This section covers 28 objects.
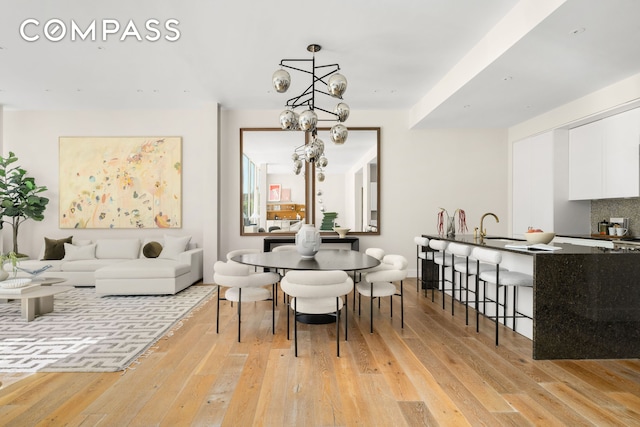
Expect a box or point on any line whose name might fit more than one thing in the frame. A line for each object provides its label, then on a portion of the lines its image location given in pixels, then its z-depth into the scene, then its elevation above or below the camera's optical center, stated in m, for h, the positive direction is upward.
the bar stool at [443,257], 4.34 -0.61
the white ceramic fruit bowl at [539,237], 3.38 -0.25
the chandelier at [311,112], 3.25 +0.95
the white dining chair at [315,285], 2.89 -0.61
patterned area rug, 2.84 -1.21
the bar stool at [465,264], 3.76 -0.61
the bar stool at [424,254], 4.88 -0.62
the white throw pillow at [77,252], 5.84 -0.70
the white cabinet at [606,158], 4.41 +0.70
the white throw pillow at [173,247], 5.95 -0.63
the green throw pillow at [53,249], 5.89 -0.66
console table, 6.15 -0.53
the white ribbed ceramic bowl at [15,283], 3.87 -0.81
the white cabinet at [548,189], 5.44 +0.34
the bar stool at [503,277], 3.20 -0.61
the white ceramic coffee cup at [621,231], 4.91 -0.27
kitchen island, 2.79 -0.73
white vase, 3.75 -0.32
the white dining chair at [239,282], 3.39 -0.69
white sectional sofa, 5.02 -0.84
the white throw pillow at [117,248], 5.98 -0.66
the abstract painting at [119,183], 6.50 +0.46
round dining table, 3.21 -0.50
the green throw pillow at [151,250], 6.04 -0.69
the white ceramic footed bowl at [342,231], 6.26 -0.37
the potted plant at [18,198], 5.95 +0.17
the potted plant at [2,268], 4.08 -0.67
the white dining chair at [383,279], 3.55 -0.68
